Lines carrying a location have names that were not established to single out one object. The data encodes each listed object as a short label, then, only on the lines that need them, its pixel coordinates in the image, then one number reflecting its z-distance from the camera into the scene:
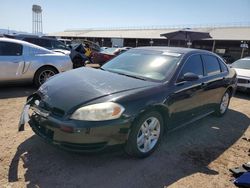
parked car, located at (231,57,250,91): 6.54
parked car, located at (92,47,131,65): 11.21
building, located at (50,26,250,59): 25.01
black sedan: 2.27
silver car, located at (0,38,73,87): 5.07
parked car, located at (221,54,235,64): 17.67
